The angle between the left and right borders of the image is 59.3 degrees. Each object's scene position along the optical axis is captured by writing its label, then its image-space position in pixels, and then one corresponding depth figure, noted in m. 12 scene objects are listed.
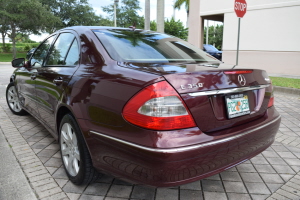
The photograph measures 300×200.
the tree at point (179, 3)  39.24
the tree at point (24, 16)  28.39
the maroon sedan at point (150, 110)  1.75
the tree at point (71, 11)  40.69
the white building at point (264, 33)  11.94
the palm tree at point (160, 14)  10.07
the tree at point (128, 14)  49.09
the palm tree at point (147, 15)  10.30
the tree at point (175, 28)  34.03
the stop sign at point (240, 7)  7.28
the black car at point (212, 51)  17.13
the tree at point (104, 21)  46.31
